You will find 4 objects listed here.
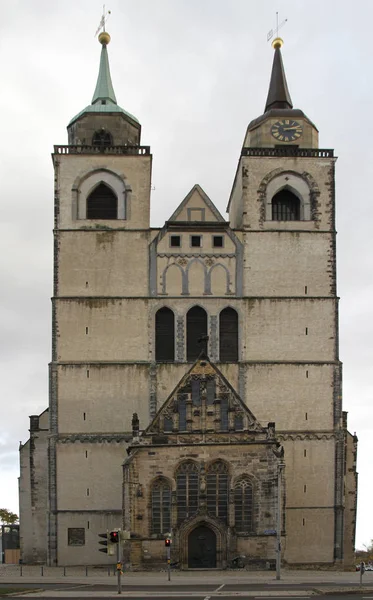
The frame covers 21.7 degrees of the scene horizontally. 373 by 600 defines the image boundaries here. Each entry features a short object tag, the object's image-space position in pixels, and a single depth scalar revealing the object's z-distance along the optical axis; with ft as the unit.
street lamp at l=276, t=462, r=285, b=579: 115.95
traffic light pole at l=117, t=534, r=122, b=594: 92.11
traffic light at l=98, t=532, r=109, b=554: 99.20
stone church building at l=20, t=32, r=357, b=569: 151.84
